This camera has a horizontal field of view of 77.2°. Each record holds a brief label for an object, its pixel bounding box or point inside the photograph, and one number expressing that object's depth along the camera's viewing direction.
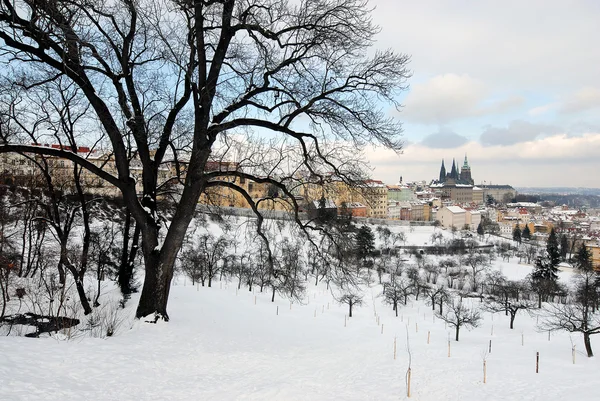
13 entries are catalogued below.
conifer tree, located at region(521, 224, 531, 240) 98.62
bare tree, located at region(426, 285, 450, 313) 38.14
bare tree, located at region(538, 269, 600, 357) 21.27
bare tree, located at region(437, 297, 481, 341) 27.65
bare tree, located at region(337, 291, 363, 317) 30.34
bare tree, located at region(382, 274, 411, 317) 37.83
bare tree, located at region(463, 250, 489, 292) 54.67
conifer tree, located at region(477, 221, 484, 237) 102.15
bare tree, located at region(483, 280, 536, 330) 36.16
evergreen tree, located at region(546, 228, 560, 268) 55.09
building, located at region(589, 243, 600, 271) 82.00
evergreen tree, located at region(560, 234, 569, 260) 83.44
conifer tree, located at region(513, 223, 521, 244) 97.03
